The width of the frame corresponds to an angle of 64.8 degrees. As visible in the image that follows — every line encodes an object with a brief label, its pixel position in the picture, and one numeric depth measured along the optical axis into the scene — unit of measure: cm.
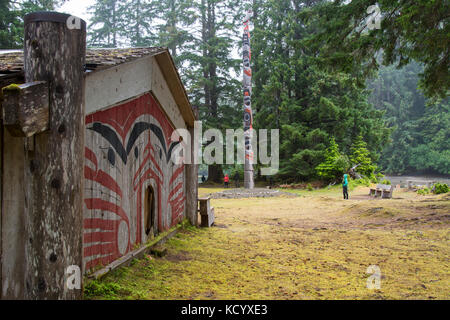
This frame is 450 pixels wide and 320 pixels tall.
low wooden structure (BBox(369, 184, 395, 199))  1587
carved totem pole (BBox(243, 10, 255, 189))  2008
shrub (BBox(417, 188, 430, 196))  1700
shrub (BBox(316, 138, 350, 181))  2309
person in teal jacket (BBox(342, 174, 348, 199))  1519
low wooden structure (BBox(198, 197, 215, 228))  759
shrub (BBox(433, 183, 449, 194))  1571
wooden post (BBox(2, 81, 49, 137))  220
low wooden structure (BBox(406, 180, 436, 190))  2028
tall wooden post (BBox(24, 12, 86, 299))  246
